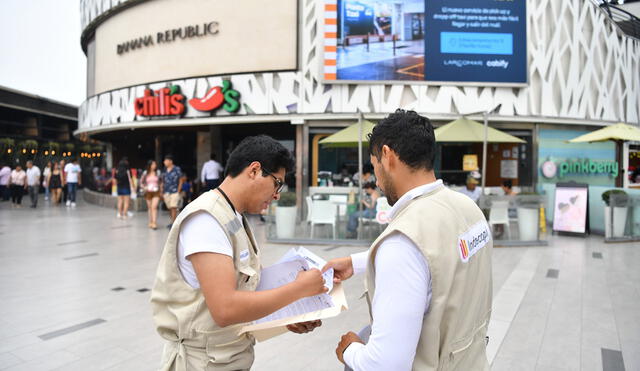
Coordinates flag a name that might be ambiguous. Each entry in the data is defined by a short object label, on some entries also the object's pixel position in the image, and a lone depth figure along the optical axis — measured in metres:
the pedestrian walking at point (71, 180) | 15.45
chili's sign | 13.49
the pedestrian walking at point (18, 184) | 15.66
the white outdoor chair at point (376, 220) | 8.07
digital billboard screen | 12.56
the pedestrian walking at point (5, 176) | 16.42
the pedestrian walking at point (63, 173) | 17.42
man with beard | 1.15
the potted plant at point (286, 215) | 8.75
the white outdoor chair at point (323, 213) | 8.65
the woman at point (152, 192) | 10.70
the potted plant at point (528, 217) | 8.48
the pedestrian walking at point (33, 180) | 15.69
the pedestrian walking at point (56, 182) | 16.39
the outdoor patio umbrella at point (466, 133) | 9.70
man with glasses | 1.37
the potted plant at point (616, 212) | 8.81
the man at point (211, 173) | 11.94
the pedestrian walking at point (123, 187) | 11.73
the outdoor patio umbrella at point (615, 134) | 10.28
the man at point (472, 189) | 8.94
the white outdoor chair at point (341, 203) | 8.69
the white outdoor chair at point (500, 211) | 8.55
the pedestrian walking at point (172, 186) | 10.49
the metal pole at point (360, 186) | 8.58
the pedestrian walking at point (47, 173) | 17.40
